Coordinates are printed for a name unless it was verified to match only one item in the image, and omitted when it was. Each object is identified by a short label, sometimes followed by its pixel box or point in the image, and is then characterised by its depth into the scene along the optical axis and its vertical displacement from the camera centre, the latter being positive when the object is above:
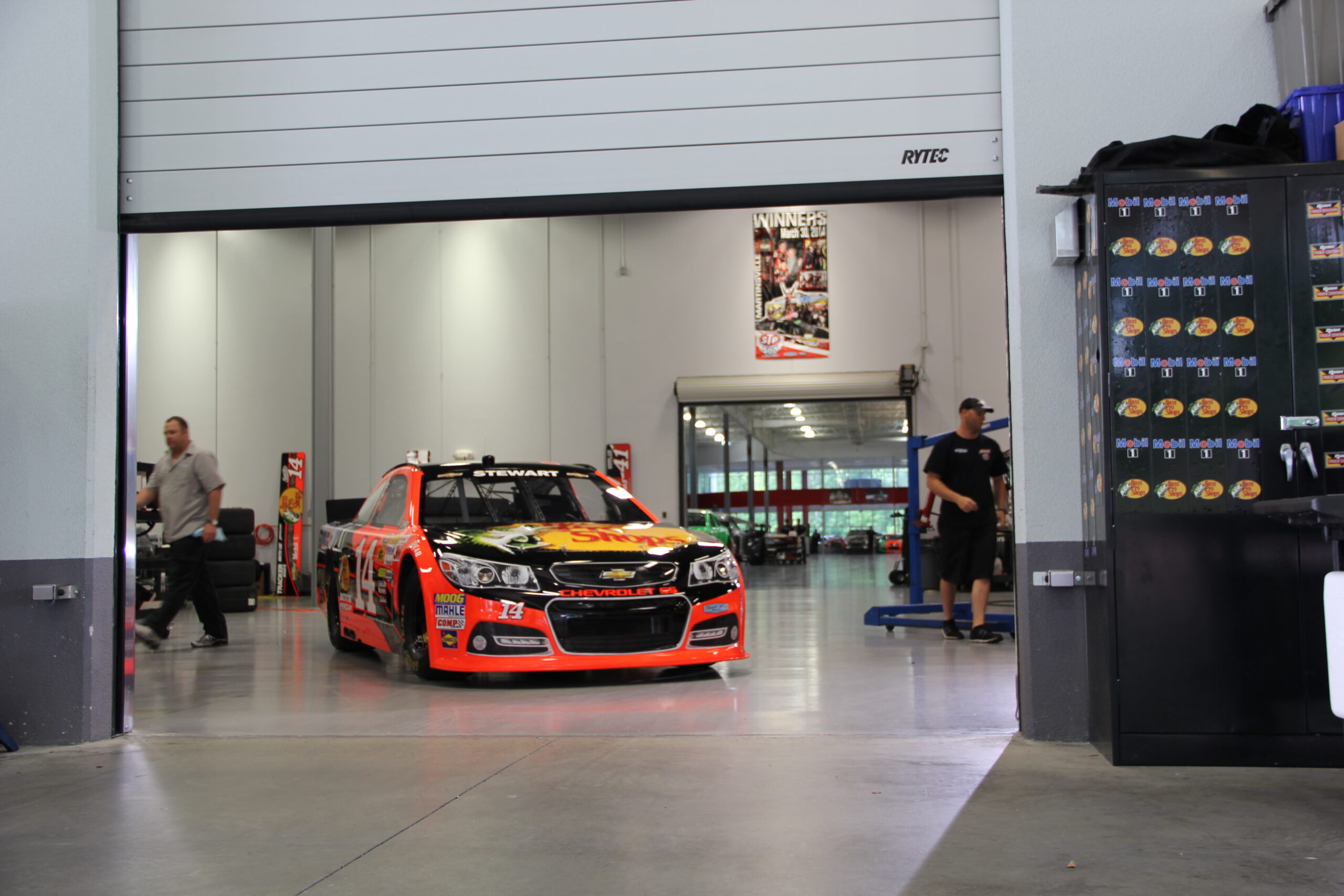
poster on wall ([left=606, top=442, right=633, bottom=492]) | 16.91 +0.40
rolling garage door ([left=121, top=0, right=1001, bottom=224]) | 4.06 +1.47
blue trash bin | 3.44 +1.12
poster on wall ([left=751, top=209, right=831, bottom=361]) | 17.05 +3.08
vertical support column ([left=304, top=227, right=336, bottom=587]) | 16.56 +1.90
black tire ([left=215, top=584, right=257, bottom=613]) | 11.65 -1.11
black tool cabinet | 3.33 +0.09
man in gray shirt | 7.21 -0.11
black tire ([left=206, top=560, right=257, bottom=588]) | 11.62 -0.83
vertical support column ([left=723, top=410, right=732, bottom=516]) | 23.82 +0.10
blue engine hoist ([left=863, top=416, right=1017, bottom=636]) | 7.41 -0.88
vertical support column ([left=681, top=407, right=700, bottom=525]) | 22.02 +0.49
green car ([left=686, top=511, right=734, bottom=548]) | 19.44 -0.66
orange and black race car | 5.21 -0.48
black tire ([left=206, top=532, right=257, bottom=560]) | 11.84 -0.59
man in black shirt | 6.97 -0.11
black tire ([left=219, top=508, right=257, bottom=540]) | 12.48 -0.31
